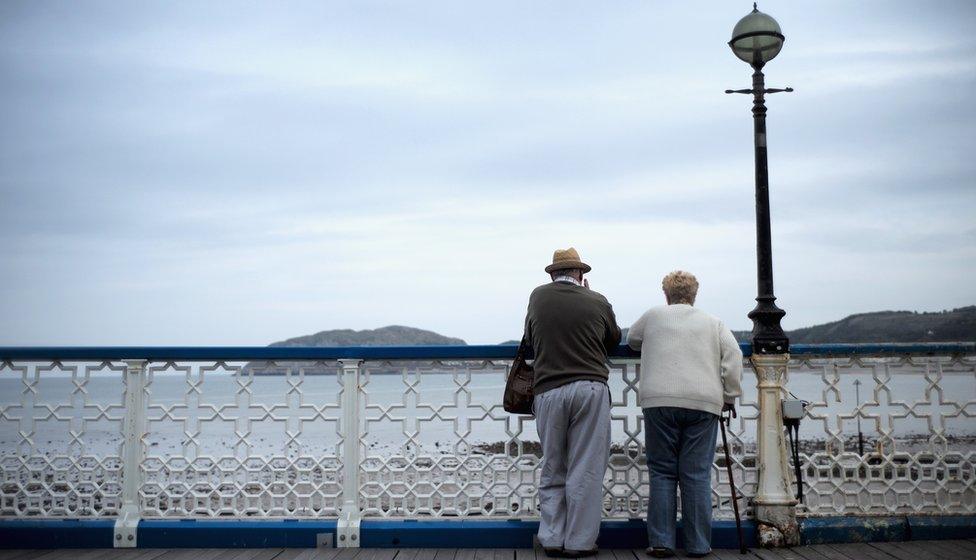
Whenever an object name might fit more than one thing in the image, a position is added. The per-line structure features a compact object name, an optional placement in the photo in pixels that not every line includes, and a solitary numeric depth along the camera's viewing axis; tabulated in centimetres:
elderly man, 494
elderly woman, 494
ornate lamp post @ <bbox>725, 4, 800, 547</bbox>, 529
